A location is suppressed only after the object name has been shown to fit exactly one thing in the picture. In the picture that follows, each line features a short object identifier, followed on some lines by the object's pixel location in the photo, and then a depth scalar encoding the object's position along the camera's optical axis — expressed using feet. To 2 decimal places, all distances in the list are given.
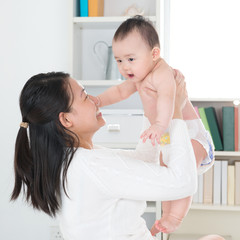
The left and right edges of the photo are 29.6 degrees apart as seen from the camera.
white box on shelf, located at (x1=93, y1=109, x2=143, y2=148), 8.32
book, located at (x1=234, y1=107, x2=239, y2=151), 9.00
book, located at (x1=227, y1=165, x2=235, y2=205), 9.11
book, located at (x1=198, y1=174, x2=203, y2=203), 9.22
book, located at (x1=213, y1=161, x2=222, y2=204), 9.16
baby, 4.82
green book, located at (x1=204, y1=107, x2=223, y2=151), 9.06
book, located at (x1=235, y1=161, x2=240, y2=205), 9.05
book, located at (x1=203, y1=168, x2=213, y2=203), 9.20
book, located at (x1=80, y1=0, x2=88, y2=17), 8.79
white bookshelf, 8.41
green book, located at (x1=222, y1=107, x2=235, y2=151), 9.00
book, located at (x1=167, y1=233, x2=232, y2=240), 9.62
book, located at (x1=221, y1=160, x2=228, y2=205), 9.14
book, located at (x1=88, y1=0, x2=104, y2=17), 8.79
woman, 4.31
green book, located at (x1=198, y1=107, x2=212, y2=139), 9.11
